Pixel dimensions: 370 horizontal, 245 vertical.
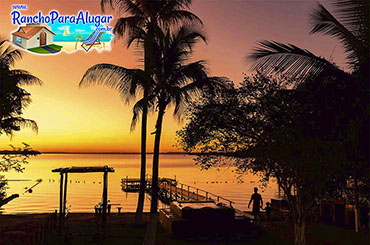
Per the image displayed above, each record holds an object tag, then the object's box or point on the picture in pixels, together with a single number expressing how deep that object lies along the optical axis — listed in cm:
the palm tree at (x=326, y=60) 980
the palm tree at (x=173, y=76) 2069
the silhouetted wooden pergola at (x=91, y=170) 1611
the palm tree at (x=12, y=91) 1652
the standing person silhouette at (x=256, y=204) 2145
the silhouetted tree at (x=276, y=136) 964
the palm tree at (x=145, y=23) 2086
